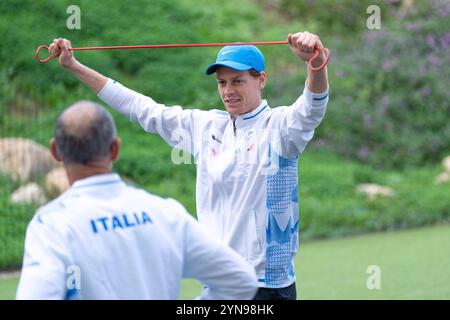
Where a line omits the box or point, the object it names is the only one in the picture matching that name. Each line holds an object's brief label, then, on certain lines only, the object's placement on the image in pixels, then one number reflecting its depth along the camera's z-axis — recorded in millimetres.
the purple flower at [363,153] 16125
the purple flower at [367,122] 16359
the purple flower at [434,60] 16812
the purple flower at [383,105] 16547
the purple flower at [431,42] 17016
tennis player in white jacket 4617
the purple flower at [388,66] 16906
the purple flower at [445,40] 16969
